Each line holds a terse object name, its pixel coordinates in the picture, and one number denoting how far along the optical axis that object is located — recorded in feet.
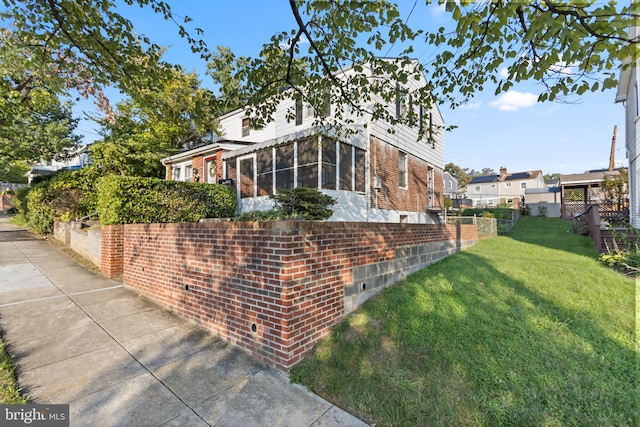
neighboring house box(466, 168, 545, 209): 137.80
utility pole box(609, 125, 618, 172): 85.15
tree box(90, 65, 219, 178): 45.19
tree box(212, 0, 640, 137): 8.00
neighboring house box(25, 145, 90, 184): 69.44
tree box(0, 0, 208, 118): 14.19
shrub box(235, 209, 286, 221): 25.51
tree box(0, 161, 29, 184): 70.95
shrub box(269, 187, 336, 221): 26.23
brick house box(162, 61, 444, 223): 30.45
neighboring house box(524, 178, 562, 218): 90.33
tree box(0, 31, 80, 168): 18.57
